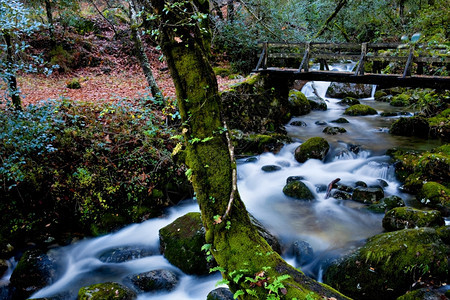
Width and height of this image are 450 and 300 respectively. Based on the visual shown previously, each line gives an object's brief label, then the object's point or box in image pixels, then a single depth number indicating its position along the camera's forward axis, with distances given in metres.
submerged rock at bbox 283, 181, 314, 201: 8.95
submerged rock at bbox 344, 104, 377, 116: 16.05
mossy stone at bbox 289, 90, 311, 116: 16.28
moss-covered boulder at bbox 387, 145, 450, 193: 8.41
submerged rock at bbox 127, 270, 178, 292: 5.82
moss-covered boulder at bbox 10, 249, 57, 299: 5.77
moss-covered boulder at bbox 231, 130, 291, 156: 10.91
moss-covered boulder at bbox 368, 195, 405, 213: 7.74
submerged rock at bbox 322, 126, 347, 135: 13.46
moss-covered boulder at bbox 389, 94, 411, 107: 16.54
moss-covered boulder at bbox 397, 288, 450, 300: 4.35
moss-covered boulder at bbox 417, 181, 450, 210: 7.59
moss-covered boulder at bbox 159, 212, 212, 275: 6.15
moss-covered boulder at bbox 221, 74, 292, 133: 11.56
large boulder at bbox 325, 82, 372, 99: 19.28
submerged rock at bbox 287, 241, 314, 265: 6.66
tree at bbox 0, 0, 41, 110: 5.64
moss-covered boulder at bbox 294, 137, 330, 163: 11.15
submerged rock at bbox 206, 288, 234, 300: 4.88
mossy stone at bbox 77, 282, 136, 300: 5.15
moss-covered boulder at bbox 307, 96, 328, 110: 17.50
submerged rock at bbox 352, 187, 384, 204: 8.34
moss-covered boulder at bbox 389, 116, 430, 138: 12.30
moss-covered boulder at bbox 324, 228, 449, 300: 5.00
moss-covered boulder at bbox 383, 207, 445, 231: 6.34
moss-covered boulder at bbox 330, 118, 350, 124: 14.97
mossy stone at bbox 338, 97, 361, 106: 18.19
